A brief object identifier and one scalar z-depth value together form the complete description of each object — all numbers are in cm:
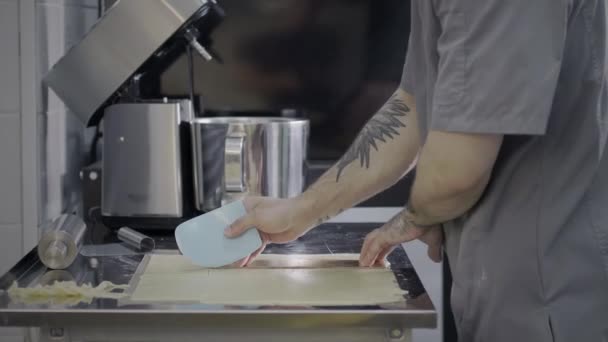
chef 246
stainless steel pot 328
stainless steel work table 258
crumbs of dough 265
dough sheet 265
